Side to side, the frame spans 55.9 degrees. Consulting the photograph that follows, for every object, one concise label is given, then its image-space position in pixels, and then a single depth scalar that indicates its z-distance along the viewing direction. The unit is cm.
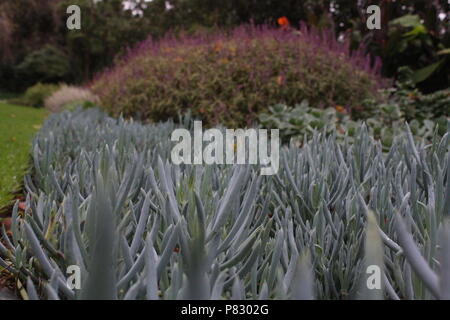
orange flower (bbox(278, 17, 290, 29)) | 752
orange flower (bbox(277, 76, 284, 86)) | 531
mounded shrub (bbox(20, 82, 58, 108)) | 1551
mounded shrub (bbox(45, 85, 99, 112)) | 1028
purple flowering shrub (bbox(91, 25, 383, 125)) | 535
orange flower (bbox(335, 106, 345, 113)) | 520
